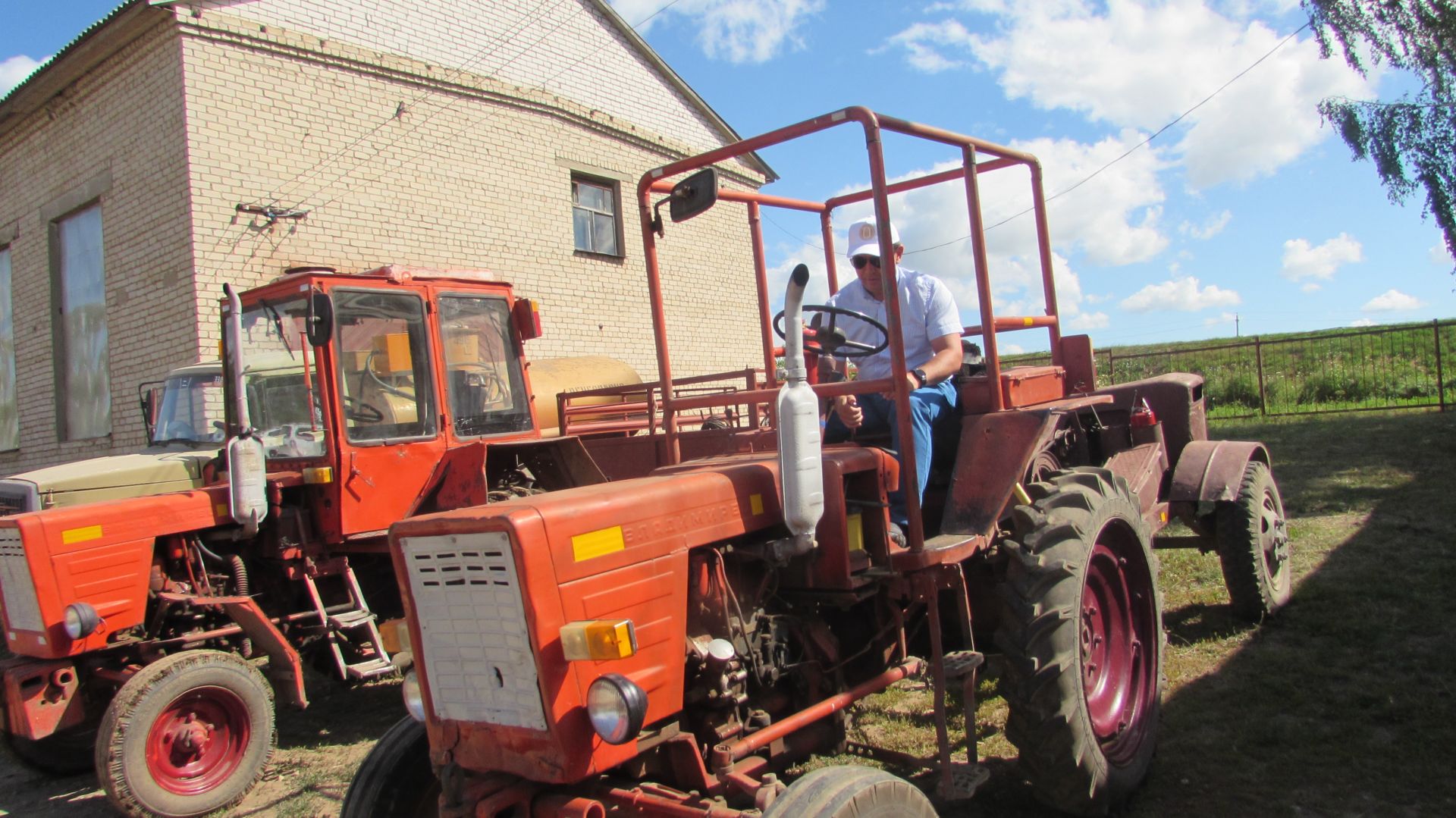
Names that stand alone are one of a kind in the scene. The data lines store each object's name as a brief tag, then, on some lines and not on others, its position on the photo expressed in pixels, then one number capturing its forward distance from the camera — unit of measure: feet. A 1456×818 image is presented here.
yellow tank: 28.71
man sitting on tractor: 10.94
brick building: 30.07
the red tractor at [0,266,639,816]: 14.82
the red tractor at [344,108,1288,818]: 7.46
